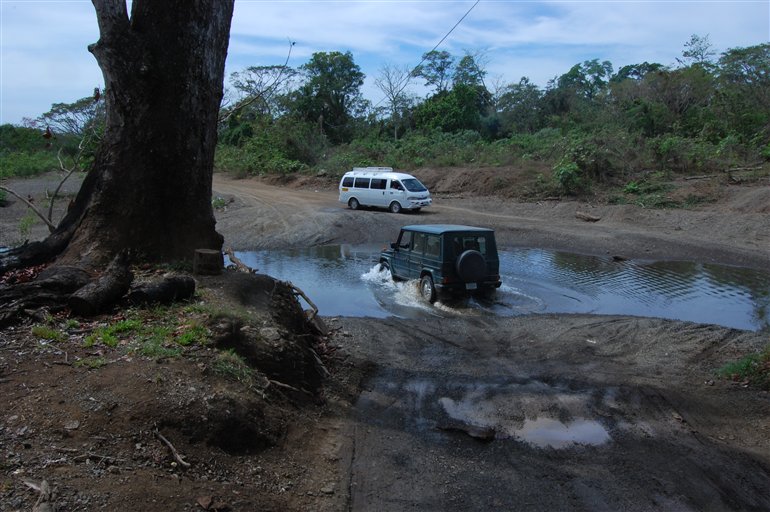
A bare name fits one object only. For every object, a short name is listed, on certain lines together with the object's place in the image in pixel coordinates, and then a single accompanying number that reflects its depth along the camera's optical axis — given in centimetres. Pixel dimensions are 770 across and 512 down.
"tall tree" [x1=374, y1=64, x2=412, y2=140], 5878
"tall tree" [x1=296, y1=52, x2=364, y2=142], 5941
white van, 3058
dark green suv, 1393
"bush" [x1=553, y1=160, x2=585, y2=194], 3095
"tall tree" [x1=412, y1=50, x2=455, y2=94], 6041
